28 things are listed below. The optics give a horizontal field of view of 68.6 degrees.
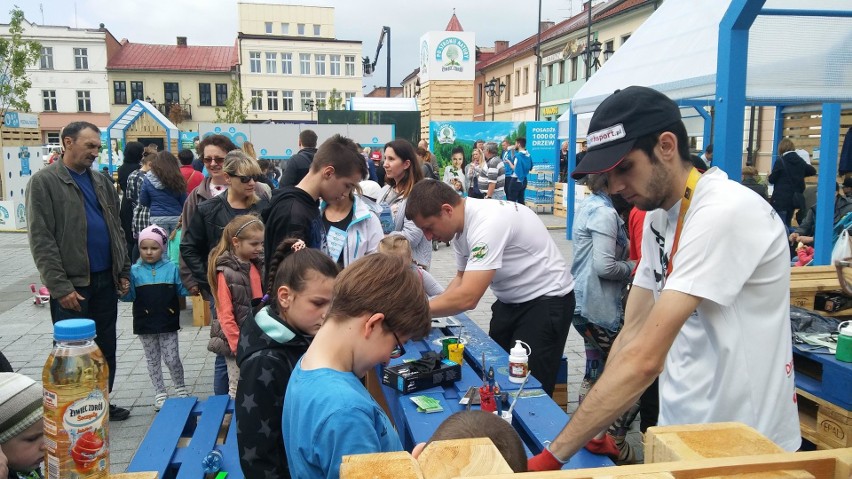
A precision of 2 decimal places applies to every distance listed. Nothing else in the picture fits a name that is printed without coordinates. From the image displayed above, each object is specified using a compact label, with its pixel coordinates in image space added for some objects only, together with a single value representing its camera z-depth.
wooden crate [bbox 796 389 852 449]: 3.14
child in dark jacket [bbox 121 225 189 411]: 4.89
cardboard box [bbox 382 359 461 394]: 3.10
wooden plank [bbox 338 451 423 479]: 0.94
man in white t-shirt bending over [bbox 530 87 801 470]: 1.71
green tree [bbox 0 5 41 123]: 19.61
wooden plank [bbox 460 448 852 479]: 0.92
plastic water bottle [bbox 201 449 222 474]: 2.97
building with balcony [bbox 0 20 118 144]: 55.94
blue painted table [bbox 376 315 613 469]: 2.60
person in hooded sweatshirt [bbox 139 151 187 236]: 6.73
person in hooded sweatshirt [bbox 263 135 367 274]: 3.62
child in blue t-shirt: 1.54
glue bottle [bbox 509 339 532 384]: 3.09
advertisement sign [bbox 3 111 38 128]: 15.39
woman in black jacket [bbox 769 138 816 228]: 9.77
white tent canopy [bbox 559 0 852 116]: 4.43
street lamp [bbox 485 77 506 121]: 32.59
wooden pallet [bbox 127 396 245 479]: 3.01
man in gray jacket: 4.21
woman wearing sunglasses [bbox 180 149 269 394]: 4.94
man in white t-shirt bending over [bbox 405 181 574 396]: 3.37
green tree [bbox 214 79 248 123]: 47.22
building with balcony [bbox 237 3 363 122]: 59.78
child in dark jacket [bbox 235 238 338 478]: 2.10
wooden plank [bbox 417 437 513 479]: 0.96
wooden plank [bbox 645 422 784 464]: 1.04
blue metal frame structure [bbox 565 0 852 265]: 3.74
